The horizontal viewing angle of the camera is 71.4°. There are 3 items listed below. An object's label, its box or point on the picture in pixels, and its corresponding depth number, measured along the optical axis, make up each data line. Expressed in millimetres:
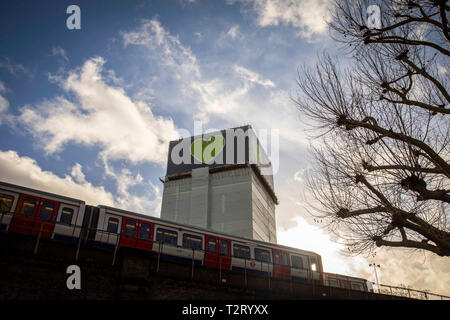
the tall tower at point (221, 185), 46416
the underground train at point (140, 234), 13578
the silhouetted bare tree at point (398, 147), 8008
